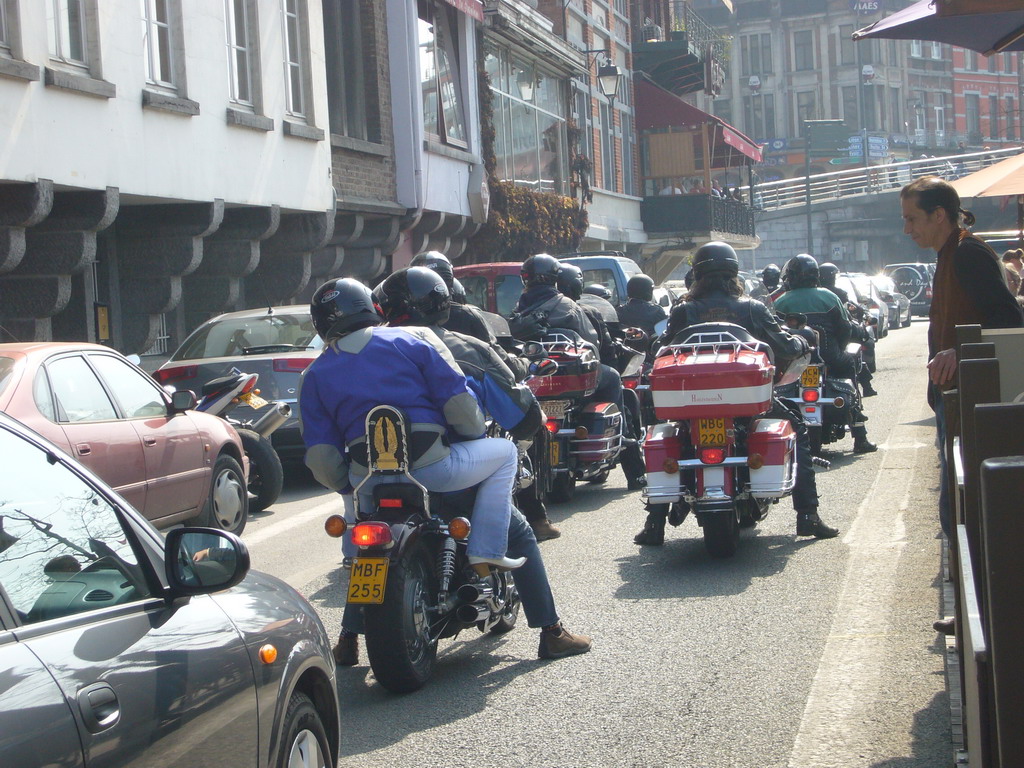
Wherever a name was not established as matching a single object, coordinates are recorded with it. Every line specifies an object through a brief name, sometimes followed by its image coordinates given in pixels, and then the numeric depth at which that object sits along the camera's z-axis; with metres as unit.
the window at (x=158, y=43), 15.04
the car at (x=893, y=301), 37.66
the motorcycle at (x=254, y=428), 10.24
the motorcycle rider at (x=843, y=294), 15.96
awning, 38.88
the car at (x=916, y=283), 44.84
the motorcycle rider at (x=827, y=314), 11.88
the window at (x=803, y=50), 85.06
